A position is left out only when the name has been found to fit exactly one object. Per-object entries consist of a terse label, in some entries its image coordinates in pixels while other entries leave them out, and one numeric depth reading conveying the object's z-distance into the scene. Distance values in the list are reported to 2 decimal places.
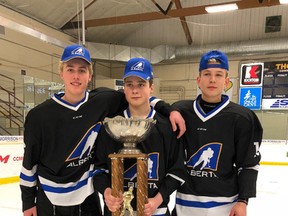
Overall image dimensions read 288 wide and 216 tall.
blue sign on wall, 8.46
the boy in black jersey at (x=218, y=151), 1.37
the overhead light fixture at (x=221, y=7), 5.94
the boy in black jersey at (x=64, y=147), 1.35
